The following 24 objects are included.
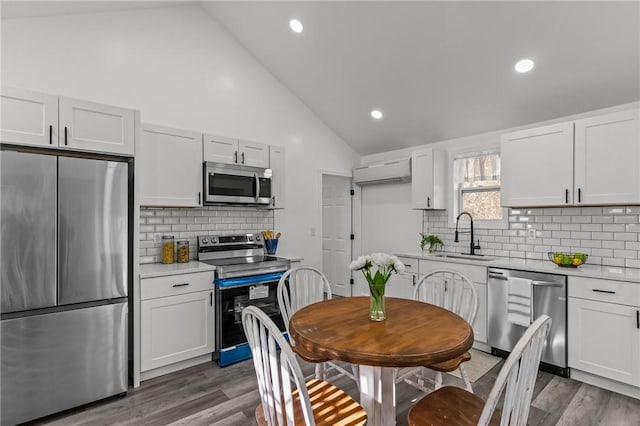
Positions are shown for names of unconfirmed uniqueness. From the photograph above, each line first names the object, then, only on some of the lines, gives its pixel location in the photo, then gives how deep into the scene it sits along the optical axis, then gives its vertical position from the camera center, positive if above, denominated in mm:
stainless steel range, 3068 -742
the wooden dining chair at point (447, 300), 2244 -664
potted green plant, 4199 -376
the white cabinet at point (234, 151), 3418 +670
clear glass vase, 1834 -534
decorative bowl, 2965 -423
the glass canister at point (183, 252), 3408 -407
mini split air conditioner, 4629 +603
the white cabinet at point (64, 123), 2145 +636
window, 3938 +323
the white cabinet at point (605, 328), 2512 -923
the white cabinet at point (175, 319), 2719 -920
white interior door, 5453 -321
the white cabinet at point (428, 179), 4234 +444
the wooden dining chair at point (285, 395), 1201 -725
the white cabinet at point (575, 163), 2738 +458
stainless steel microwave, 3378 +313
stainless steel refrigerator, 2104 -469
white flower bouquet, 1771 -335
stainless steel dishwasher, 2844 -909
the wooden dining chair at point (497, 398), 1137 -724
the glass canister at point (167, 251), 3305 -381
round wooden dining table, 1428 -602
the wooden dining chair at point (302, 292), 2508 -654
